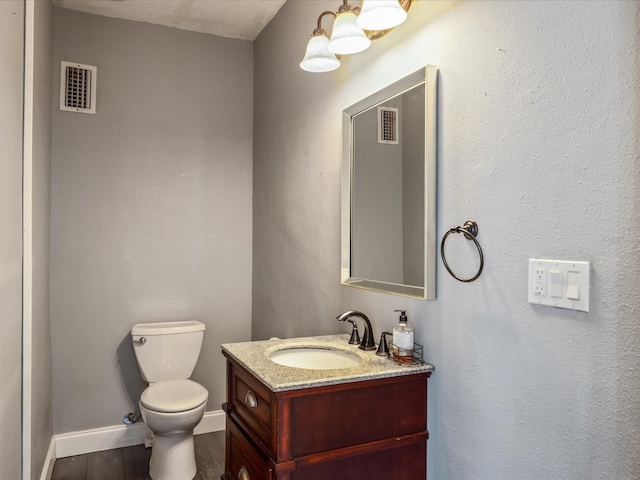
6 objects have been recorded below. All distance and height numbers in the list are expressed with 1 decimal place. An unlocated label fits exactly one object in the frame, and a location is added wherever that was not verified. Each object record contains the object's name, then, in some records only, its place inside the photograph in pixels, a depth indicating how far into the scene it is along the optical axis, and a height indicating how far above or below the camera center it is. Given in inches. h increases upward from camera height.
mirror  59.0 +7.3
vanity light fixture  58.1 +27.4
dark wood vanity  52.6 -21.7
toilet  93.0 -31.5
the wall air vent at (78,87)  108.2 +34.2
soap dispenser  60.0 -12.6
